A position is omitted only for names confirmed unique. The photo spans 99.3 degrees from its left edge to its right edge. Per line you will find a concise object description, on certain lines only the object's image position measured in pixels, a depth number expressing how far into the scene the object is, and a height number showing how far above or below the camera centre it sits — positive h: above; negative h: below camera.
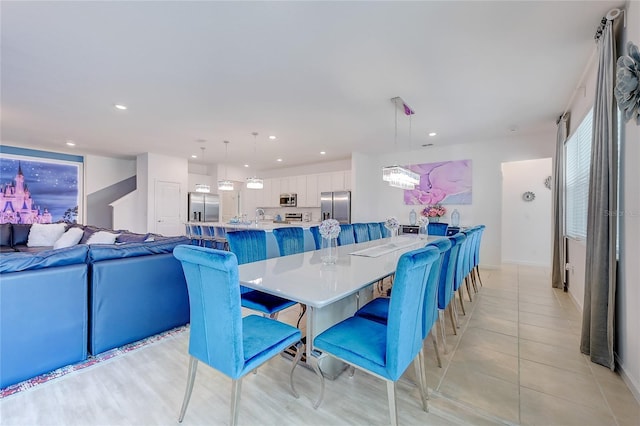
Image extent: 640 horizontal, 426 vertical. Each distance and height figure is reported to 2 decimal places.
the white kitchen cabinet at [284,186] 8.25 +0.76
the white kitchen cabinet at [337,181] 7.10 +0.80
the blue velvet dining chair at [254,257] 2.11 -0.42
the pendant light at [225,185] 6.06 +0.56
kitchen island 3.55 -0.36
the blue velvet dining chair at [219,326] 1.25 -0.57
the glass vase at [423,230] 3.92 -0.26
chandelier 3.59 +0.55
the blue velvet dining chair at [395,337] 1.27 -0.68
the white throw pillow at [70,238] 4.19 -0.46
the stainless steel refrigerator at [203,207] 7.44 +0.08
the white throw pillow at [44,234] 4.82 -0.46
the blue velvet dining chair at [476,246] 3.48 -0.45
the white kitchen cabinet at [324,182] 7.34 +0.78
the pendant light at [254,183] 5.55 +0.56
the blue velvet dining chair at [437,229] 4.43 -0.28
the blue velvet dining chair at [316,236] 3.38 -0.31
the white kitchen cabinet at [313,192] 7.61 +0.54
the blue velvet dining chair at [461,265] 2.56 -0.53
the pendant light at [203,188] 6.38 +0.52
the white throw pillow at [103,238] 3.44 -0.37
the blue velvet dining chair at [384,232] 4.78 -0.36
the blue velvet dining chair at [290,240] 2.89 -0.32
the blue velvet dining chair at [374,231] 4.33 -0.32
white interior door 6.76 +0.04
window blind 3.07 +0.46
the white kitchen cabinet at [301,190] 7.84 +0.62
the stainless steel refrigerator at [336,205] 6.69 +0.15
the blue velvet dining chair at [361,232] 3.94 -0.31
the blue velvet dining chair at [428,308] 1.66 -0.69
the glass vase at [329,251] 2.19 -0.34
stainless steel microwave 8.04 +0.32
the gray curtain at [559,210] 4.00 +0.05
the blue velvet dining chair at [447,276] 2.10 -0.50
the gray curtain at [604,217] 1.99 -0.03
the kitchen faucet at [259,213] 6.38 -0.07
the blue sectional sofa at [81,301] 1.78 -0.71
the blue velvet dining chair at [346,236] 3.54 -0.33
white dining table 1.45 -0.42
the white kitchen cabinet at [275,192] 8.48 +0.58
